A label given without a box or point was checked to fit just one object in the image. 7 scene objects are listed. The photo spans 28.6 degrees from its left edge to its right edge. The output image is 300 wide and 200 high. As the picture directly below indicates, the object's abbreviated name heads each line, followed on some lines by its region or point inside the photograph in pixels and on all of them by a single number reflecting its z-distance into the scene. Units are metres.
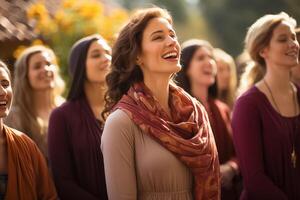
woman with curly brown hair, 3.72
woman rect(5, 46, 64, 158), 5.56
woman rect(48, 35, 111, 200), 4.80
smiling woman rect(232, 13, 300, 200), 4.57
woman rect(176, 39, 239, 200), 5.60
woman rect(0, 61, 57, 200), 3.92
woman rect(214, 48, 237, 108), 7.35
